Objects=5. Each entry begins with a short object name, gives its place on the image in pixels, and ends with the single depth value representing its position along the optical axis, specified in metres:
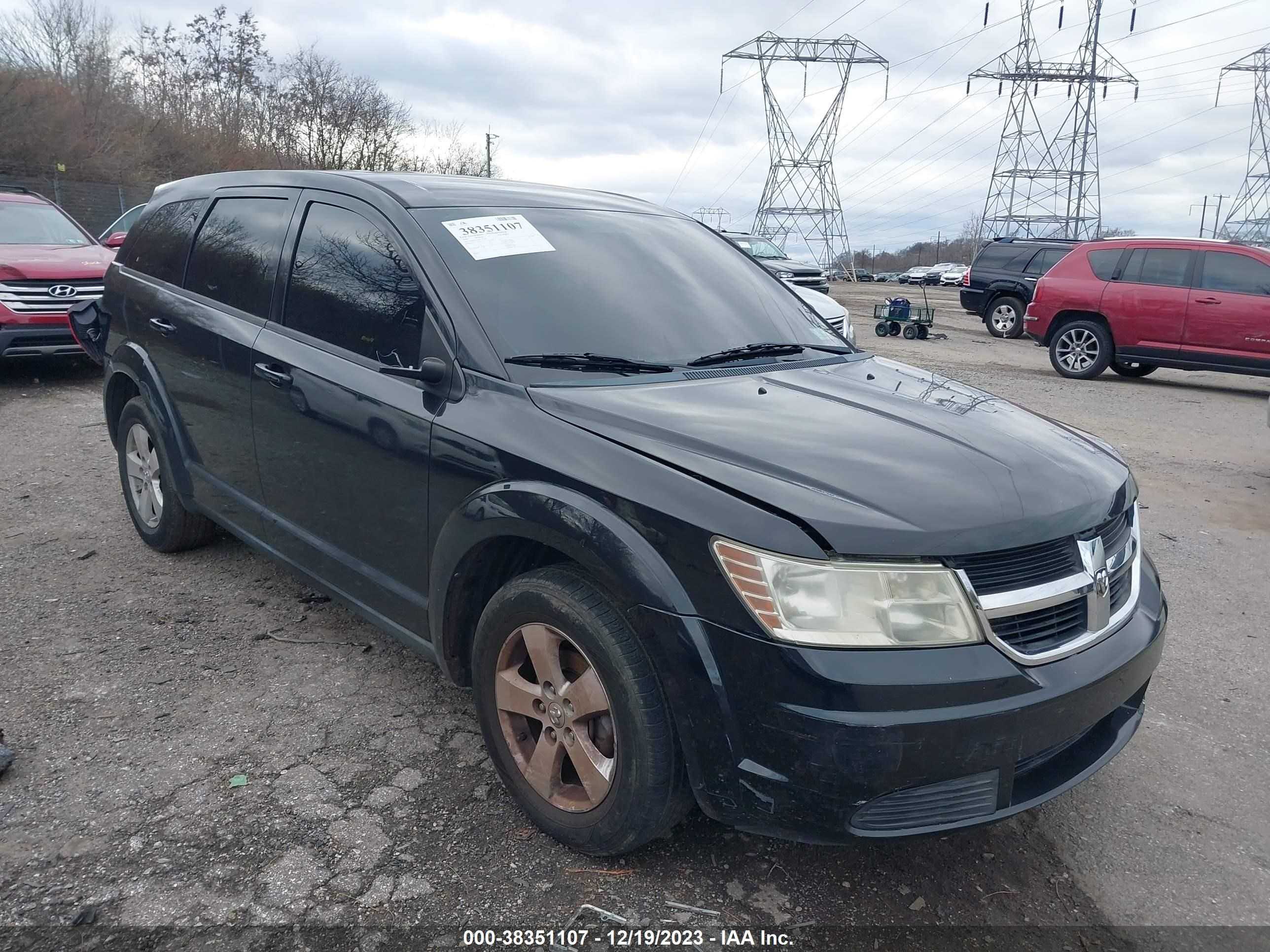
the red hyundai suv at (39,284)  8.34
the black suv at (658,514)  2.01
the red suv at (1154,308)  11.08
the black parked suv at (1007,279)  17.25
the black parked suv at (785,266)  17.08
